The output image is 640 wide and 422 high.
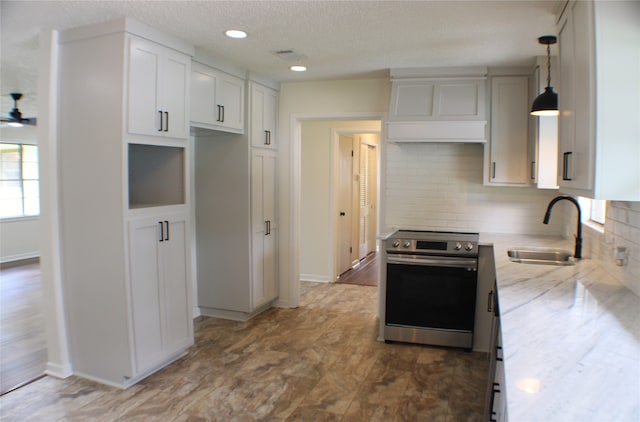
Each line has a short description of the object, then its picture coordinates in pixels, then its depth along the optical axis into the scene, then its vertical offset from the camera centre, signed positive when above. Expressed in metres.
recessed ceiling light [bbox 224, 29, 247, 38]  3.05 +1.08
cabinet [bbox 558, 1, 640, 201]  1.68 +0.34
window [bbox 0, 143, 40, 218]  7.45 +0.16
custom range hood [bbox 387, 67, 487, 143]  3.86 +0.74
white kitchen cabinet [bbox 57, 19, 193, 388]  2.89 -0.24
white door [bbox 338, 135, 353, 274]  6.26 -0.14
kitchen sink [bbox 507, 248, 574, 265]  3.27 -0.47
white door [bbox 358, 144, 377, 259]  7.38 -0.13
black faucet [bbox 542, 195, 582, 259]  3.02 -0.31
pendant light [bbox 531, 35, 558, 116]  2.66 +0.52
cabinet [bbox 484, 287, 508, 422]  2.19 -0.97
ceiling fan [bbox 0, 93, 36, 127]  5.64 +1.05
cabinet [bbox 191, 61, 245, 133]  3.62 +0.78
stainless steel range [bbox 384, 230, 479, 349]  3.67 -0.82
